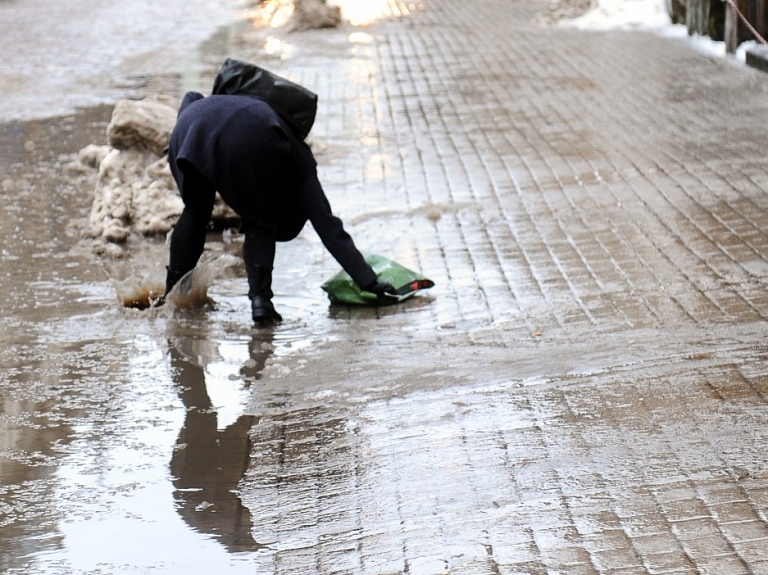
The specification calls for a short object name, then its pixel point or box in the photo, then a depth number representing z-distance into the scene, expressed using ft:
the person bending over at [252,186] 34.17
